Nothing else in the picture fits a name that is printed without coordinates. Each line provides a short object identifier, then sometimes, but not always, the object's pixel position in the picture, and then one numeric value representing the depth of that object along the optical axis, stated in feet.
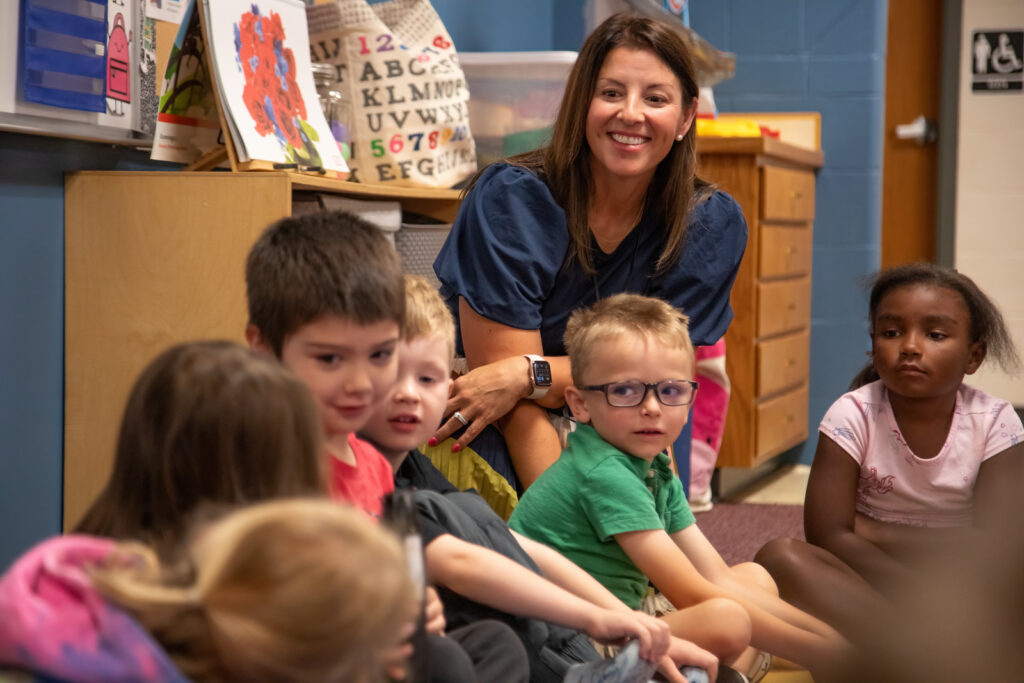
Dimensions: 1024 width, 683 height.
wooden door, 20.42
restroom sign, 20.10
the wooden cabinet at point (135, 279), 13.11
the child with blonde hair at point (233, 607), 5.18
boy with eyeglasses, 10.57
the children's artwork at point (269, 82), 13.14
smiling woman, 13.19
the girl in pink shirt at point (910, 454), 13.27
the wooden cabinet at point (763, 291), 17.50
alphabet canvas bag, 14.33
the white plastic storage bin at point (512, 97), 15.98
